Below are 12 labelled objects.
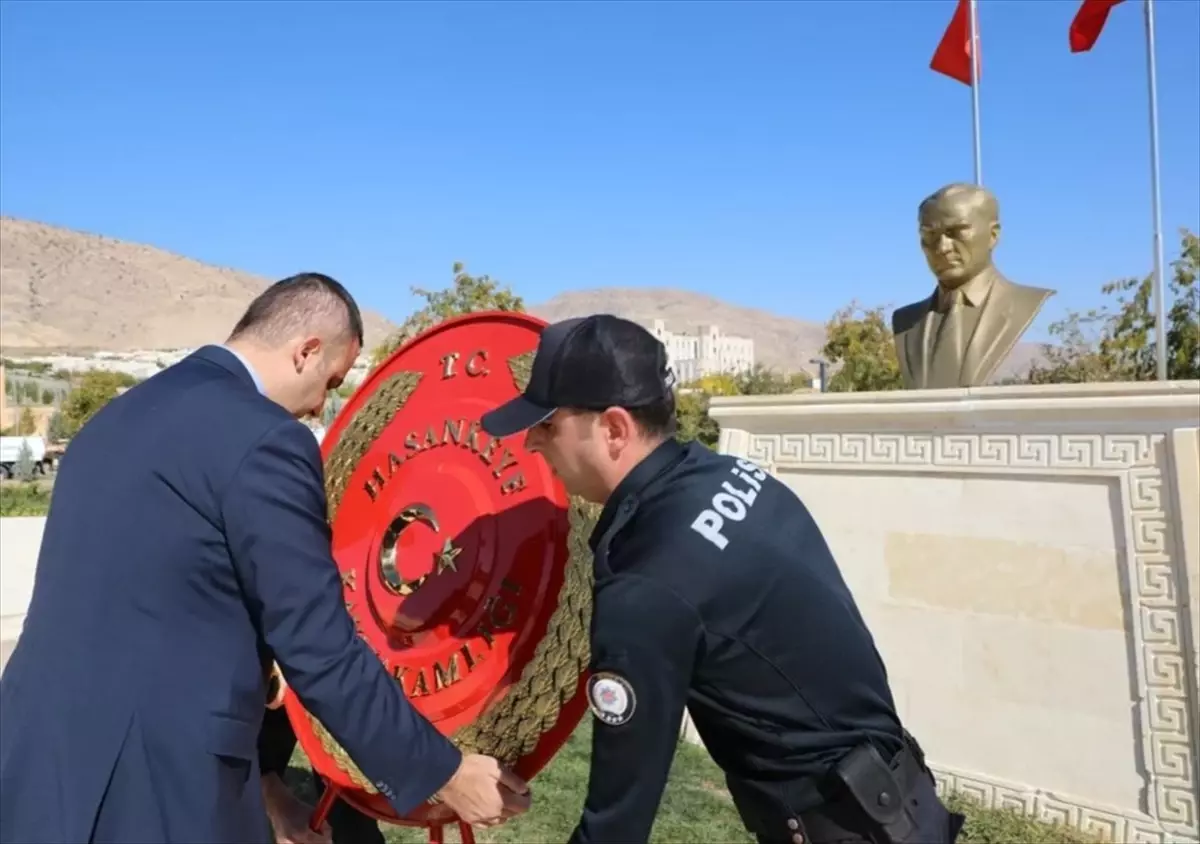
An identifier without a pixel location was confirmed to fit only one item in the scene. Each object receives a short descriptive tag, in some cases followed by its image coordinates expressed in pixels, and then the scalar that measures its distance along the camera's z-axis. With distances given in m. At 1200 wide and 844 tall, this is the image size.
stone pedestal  3.70
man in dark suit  1.64
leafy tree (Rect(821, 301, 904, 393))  13.96
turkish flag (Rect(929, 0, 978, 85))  8.49
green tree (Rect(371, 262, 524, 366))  15.02
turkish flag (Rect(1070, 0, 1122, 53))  8.52
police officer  1.42
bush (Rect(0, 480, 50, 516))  14.21
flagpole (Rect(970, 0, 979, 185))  6.90
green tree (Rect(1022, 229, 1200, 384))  12.05
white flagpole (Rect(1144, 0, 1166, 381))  8.19
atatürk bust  4.49
